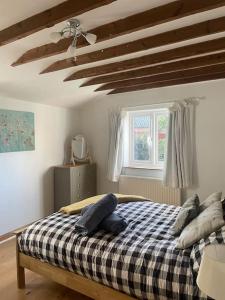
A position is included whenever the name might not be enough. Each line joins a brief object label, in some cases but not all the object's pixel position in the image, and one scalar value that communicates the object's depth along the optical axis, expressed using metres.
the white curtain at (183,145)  4.00
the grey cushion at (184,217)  2.28
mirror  4.86
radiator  4.14
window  4.45
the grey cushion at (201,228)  1.93
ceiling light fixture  2.03
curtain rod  3.97
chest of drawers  4.40
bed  1.81
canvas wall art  3.69
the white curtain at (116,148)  4.64
